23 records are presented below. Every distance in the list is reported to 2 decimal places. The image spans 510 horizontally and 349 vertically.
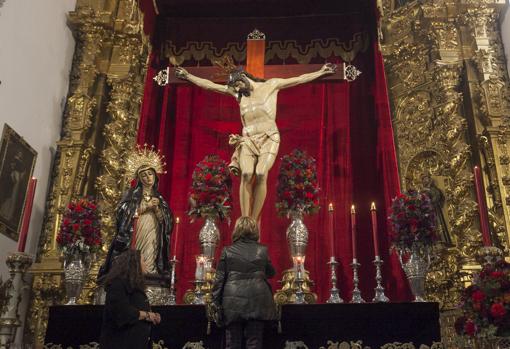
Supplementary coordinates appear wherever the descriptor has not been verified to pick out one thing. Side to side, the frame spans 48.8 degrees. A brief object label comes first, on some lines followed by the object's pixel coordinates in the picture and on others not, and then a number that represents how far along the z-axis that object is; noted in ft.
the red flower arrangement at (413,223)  14.80
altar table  12.75
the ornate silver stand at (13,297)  13.23
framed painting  16.74
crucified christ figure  17.29
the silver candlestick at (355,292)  14.26
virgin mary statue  15.97
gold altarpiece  17.69
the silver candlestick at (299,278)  14.65
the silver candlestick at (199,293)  14.94
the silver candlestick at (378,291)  14.28
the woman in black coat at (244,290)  10.92
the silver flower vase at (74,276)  15.75
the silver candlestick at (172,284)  15.55
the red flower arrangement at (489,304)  10.41
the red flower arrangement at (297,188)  16.57
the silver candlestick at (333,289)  14.38
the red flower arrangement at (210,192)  16.81
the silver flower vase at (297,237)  16.05
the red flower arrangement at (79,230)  15.99
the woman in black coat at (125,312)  10.16
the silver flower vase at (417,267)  14.66
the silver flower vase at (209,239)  16.38
